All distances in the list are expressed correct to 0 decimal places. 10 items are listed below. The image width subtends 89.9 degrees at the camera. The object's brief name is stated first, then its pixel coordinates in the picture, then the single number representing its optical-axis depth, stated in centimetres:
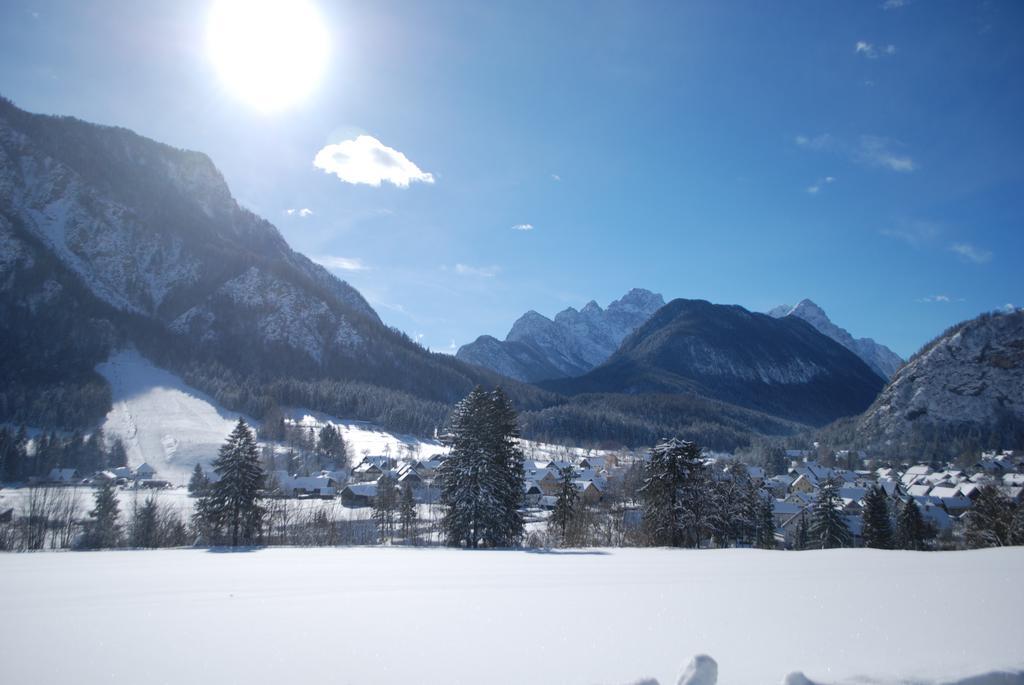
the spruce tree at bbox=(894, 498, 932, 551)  4412
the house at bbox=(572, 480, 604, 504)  7644
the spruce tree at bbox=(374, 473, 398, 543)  5125
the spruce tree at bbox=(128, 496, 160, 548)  4117
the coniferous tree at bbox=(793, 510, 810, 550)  4836
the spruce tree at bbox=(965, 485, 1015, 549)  2862
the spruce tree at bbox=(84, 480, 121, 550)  4075
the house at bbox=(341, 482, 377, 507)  7673
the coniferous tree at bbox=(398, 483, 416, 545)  4553
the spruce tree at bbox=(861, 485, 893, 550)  4138
